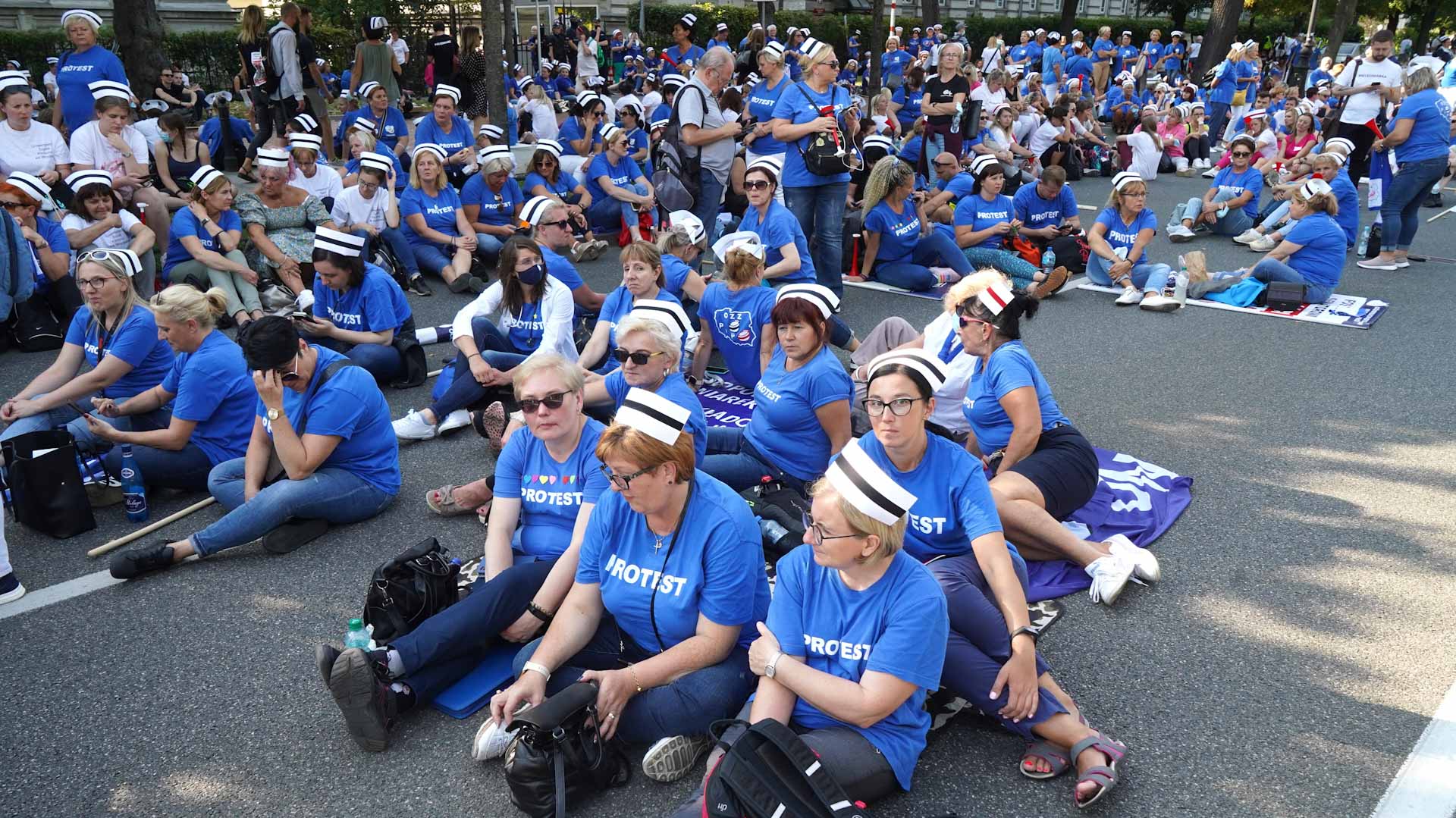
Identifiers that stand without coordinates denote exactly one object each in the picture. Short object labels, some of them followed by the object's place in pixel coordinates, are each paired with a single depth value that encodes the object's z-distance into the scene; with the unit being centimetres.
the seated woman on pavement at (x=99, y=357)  556
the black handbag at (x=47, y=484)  511
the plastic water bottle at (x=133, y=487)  533
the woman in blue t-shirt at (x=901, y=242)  964
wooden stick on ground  504
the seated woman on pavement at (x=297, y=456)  468
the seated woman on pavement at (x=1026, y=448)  459
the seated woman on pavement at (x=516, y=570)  352
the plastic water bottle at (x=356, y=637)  383
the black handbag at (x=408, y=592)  399
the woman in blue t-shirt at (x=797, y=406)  498
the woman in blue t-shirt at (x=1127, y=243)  968
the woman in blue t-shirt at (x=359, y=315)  673
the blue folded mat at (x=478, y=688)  380
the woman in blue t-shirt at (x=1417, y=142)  1041
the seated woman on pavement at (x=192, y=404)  527
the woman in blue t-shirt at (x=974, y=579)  338
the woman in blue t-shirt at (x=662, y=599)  329
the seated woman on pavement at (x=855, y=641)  292
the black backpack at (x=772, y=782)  278
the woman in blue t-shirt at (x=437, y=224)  979
